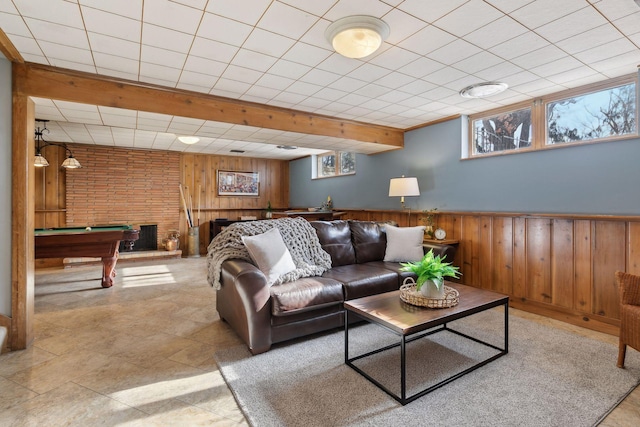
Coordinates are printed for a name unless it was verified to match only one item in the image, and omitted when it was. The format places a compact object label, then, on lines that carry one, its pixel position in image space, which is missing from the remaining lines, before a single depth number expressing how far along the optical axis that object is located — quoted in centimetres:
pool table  380
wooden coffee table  183
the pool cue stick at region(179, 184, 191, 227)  696
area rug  170
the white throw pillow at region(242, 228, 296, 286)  273
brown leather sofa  239
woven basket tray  210
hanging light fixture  466
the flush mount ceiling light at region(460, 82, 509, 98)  310
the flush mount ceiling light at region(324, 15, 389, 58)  204
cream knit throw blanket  288
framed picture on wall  755
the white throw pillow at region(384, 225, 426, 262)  362
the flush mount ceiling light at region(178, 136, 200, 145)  502
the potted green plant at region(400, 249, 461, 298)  212
